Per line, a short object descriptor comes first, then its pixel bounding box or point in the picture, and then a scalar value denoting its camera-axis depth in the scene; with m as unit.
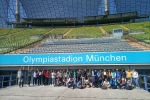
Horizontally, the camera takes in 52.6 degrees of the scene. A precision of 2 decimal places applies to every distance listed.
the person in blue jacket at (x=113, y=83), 10.70
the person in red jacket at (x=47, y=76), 12.24
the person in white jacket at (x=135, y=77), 10.93
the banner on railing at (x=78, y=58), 11.98
